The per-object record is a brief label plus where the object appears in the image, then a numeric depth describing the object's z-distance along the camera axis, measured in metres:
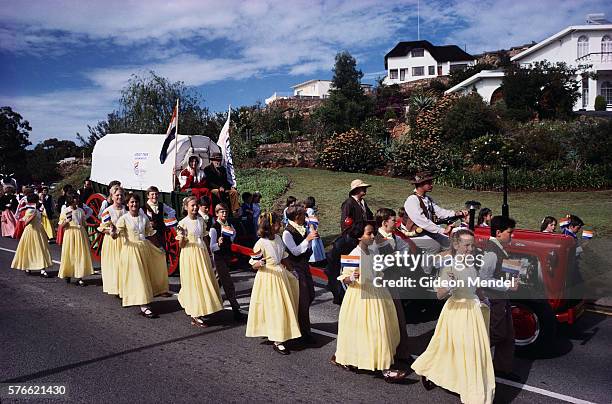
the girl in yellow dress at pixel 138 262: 7.66
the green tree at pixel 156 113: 25.03
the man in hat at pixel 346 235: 6.48
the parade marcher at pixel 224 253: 7.24
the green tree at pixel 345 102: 33.09
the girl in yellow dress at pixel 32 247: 10.39
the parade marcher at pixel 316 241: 8.10
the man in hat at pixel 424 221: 7.09
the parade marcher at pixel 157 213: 8.56
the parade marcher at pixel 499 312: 4.98
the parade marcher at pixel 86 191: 13.50
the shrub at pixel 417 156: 23.41
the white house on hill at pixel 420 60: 59.69
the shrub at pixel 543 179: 20.02
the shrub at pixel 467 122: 24.92
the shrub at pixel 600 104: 33.19
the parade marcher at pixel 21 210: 10.33
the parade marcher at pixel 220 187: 10.77
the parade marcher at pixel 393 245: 5.50
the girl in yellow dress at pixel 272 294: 6.09
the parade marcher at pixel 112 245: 8.04
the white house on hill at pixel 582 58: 35.31
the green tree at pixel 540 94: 28.28
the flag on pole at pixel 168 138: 11.40
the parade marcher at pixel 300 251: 6.38
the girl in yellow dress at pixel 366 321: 5.20
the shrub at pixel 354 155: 25.78
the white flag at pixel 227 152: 11.85
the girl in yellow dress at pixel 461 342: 4.57
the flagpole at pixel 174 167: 11.45
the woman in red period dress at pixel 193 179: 10.93
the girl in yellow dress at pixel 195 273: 7.13
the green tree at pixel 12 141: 44.56
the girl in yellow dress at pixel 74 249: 9.57
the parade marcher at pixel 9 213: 15.48
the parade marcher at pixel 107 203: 8.82
